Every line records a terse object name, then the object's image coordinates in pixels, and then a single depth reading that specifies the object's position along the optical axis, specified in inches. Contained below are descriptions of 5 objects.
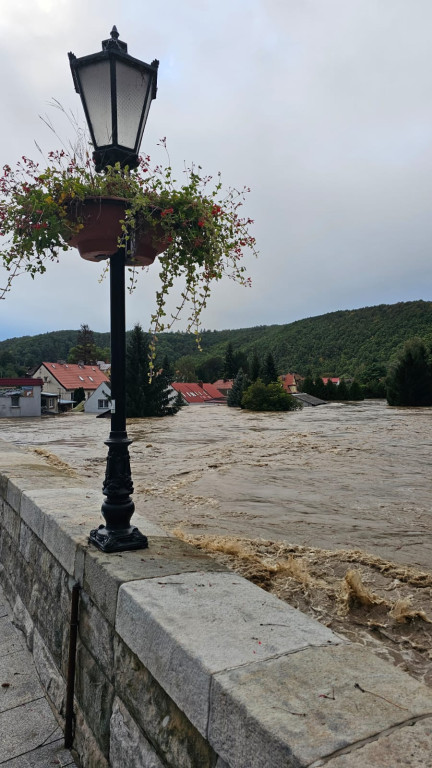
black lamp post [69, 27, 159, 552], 88.2
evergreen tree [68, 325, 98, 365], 3250.5
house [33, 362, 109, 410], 1866.4
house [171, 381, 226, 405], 2231.8
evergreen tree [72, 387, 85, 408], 1756.3
